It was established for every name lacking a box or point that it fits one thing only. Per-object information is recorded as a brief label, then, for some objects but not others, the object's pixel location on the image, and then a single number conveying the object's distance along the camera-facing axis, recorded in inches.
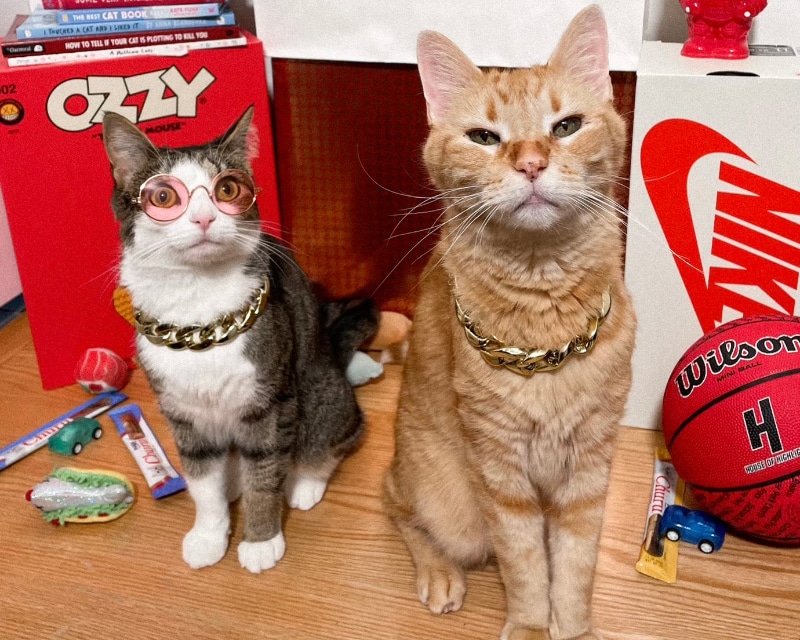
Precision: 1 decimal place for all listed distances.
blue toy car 53.2
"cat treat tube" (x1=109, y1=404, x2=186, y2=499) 60.1
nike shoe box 53.6
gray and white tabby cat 46.3
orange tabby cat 39.8
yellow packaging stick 52.2
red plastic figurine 56.9
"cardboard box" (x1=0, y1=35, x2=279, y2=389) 62.9
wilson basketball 47.6
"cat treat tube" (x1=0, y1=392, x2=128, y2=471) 63.9
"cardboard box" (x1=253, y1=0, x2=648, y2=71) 61.3
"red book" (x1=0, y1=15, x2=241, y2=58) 61.4
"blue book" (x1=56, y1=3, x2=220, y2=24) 63.6
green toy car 64.2
